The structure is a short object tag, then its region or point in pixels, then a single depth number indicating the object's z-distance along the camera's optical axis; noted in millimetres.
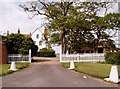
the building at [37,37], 70325
